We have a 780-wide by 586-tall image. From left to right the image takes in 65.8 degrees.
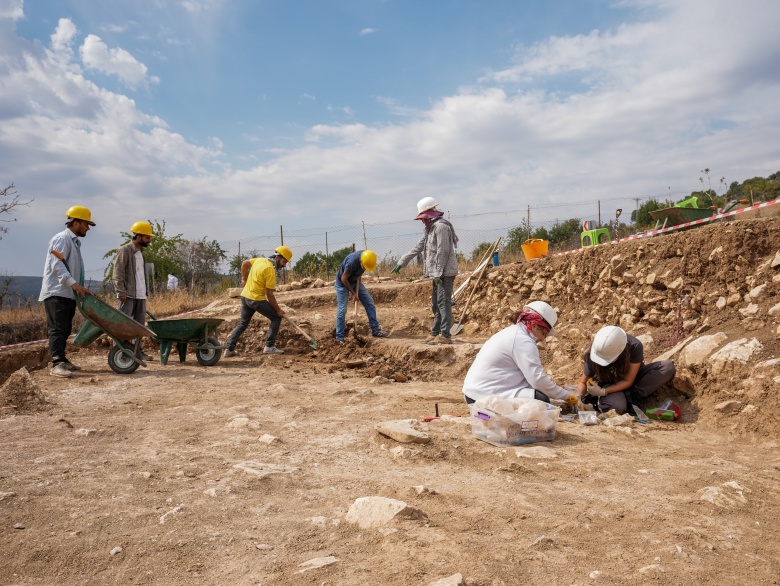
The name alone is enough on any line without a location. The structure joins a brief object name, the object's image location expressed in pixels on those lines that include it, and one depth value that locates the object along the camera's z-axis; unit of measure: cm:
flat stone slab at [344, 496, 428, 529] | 291
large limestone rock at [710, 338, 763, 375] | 548
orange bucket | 1049
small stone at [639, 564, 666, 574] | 245
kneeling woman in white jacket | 456
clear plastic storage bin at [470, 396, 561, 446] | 428
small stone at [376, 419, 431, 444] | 418
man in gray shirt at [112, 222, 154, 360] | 744
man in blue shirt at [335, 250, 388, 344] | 892
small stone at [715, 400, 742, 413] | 507
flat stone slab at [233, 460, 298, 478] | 366
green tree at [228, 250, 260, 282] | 2331
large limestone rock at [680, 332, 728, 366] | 584
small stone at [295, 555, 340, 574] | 252
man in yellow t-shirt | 828
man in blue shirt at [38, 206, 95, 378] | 669
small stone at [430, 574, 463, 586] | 230
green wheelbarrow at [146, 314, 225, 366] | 769
